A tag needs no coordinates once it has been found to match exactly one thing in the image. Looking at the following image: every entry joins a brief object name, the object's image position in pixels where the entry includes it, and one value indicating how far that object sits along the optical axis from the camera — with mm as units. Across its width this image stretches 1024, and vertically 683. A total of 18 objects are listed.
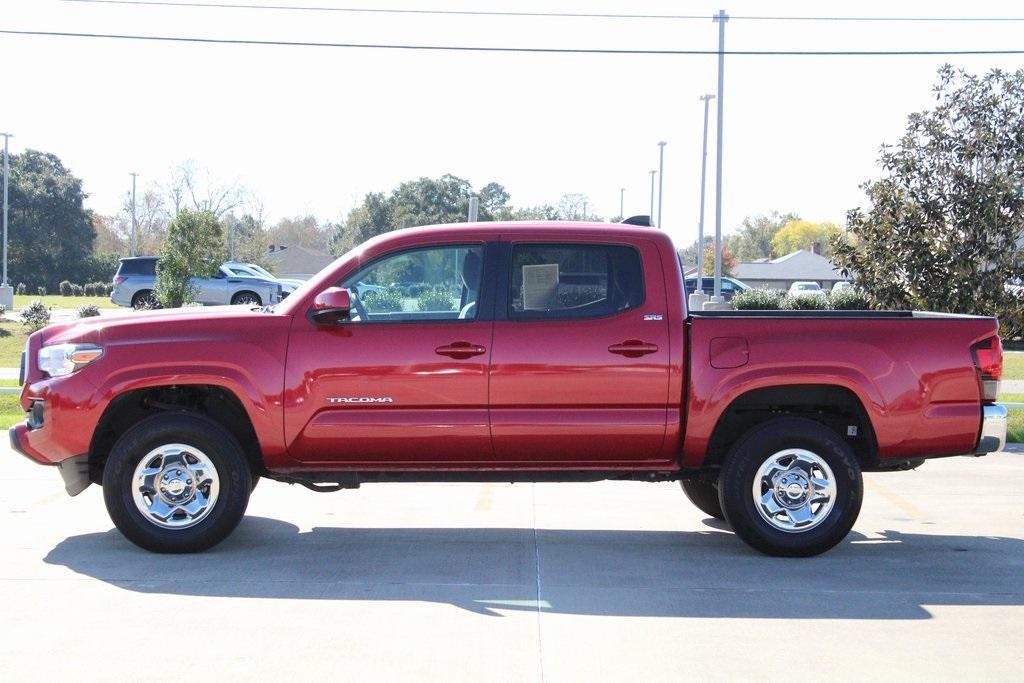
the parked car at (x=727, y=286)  43406
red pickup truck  7090
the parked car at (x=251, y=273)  34562
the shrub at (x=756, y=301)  31297
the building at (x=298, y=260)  89500
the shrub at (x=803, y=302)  32875
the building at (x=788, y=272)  93375
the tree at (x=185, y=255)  32156
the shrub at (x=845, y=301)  30964
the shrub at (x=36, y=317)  31597
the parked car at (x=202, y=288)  33594
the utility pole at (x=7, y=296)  40312
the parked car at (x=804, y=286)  66625
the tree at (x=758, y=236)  138900
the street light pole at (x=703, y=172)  34438
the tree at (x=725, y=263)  94125
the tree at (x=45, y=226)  71312
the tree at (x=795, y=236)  137750
